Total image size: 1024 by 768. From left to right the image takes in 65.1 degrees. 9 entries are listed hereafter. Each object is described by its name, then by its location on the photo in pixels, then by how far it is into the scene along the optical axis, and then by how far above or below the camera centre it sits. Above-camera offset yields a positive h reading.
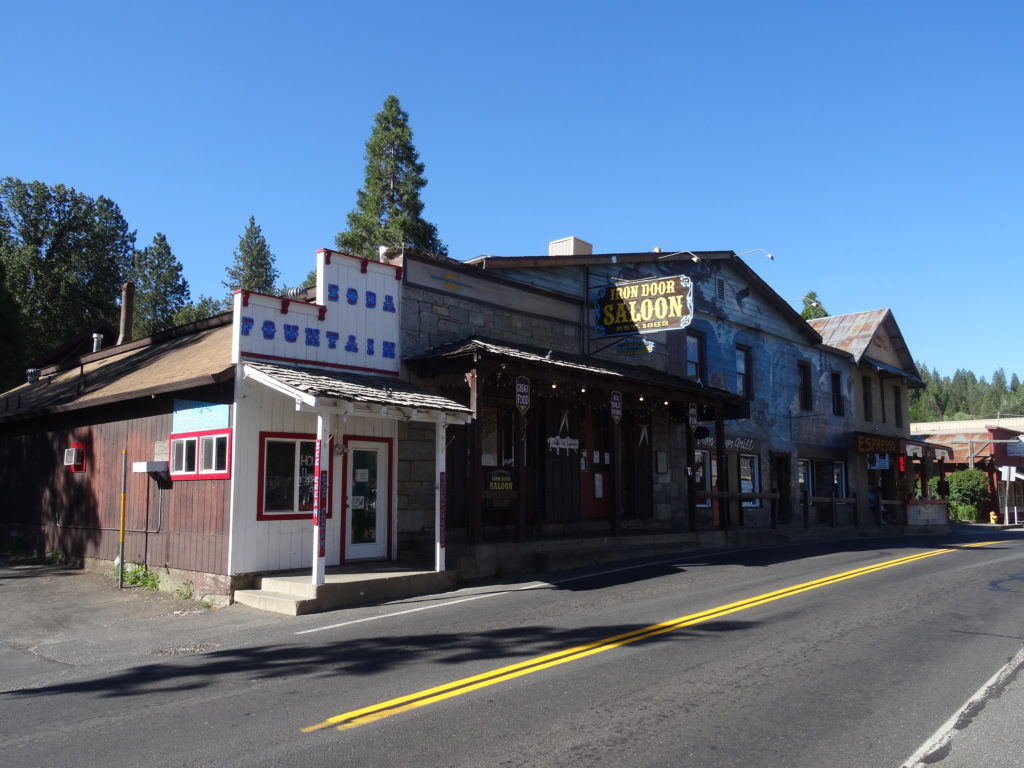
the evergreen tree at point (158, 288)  55.09 +13.03
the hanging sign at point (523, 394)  14.58 +1.45
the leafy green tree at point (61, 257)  41.16 +11.78
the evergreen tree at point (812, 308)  56.41 +11.65
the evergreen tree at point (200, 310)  52.88 +11.47
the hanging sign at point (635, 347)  19.00 +2.99
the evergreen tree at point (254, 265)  61.44 +16.22
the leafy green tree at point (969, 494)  39.88 -1.11
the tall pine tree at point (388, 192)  39.81 +14.08
